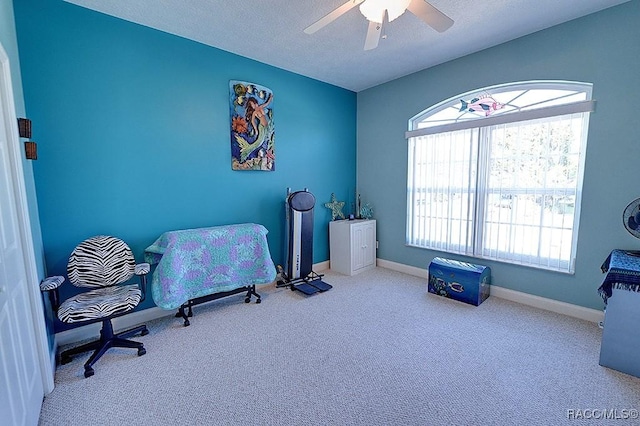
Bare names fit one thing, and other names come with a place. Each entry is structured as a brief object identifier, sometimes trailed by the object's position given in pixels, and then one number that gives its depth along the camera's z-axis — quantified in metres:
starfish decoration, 4.16
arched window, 2.58
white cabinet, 3.88
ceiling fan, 1.65
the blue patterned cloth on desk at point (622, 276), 1.78
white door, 1.19
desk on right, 1.79
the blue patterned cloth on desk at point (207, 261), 2.40
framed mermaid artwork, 3.10
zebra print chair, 1.85
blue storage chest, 2.88
